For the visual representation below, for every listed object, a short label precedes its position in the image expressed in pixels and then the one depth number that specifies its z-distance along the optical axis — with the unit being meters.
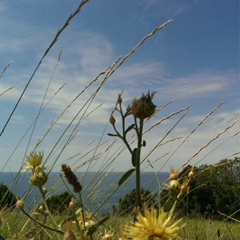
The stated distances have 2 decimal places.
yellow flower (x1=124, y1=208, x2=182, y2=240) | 0.35
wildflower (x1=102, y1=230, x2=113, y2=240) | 0.53
